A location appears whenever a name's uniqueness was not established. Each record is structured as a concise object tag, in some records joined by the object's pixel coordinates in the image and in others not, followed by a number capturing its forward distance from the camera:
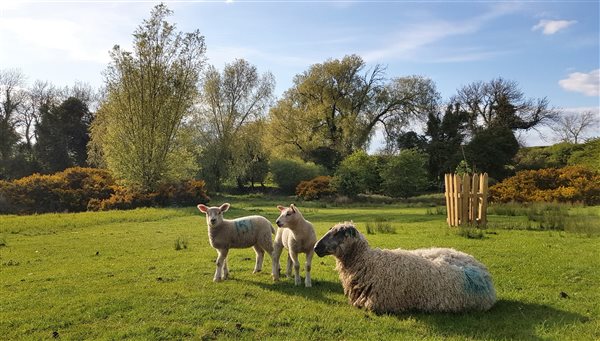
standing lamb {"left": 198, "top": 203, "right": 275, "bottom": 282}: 9.78
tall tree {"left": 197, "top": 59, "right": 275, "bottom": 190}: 50.53
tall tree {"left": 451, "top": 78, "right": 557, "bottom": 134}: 53.09
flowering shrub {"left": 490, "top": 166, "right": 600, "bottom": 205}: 27.14
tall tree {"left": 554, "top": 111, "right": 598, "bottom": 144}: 55.44
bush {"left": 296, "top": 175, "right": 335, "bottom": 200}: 41.44
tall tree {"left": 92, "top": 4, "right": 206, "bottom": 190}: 34.88
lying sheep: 7.12
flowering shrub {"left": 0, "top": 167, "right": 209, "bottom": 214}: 32.03
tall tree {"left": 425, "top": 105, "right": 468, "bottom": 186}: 48.62
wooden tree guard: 17.17
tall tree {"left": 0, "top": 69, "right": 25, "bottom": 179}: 50.08
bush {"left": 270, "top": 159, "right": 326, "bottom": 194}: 51.78
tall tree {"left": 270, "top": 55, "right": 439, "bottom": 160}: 58.59
